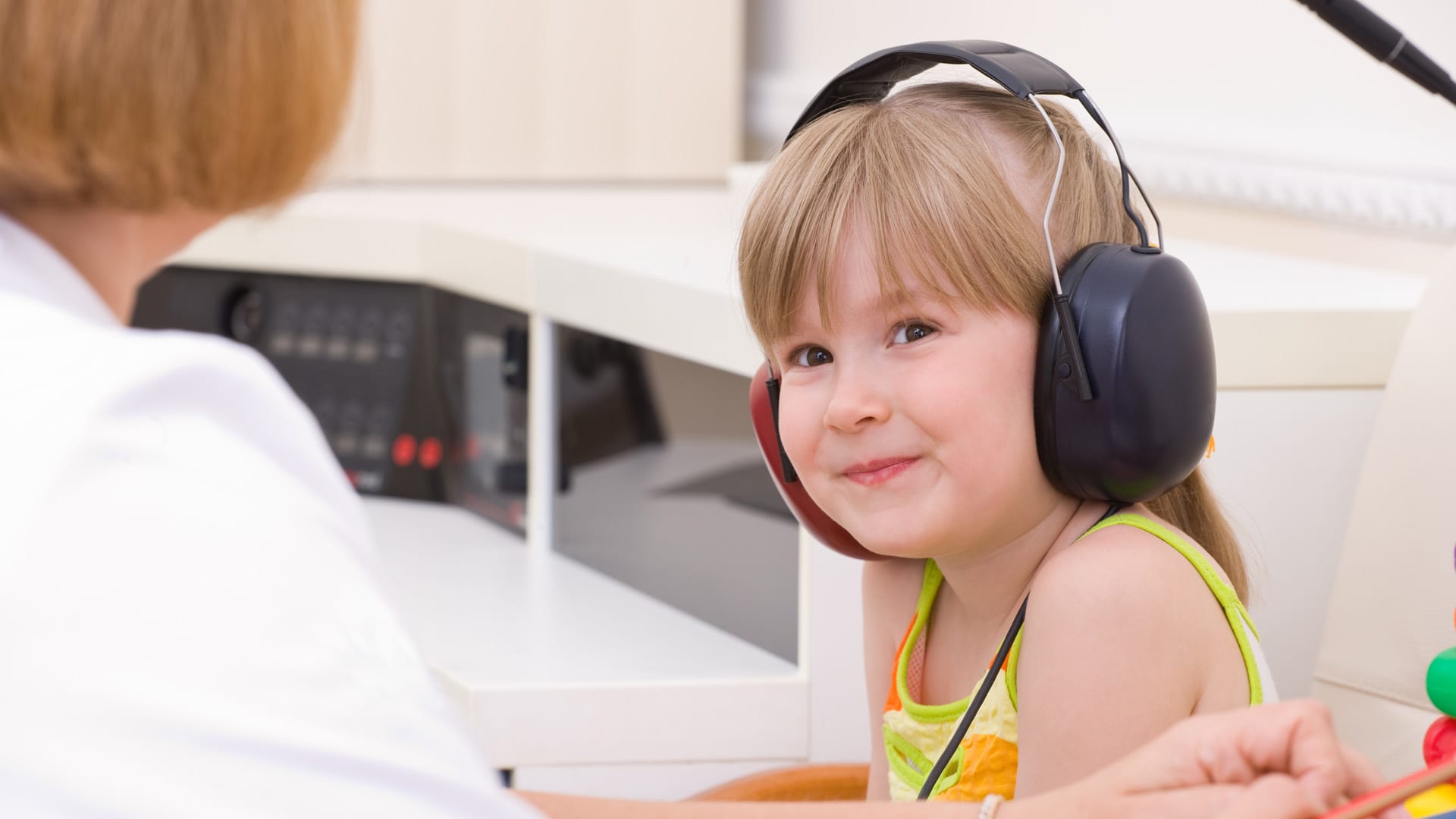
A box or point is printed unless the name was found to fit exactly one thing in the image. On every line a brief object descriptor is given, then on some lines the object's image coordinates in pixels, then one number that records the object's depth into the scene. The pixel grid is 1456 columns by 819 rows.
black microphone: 1.79
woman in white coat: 1.42
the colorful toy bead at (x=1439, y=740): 1.73
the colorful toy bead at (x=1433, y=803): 1.58
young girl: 1.76
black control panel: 2.30
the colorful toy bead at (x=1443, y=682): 1.72
